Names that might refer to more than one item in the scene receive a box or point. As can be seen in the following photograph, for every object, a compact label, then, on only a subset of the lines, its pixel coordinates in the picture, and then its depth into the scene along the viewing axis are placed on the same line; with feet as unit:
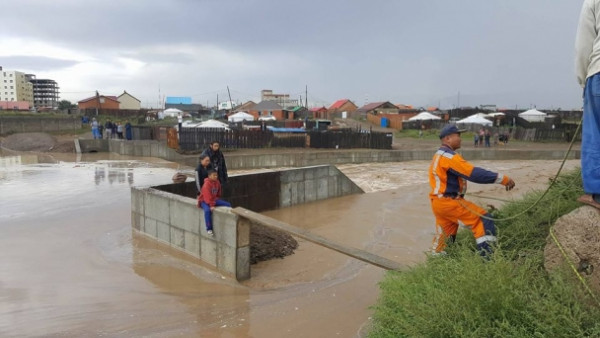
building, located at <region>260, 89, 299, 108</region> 306.96
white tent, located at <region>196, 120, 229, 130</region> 96.84
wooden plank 16.38
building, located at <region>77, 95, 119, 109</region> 202.28
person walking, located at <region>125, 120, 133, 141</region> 90.12
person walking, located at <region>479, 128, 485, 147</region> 103.16
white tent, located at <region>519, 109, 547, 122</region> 171.32
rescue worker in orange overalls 13.80
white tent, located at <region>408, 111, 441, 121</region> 149.18
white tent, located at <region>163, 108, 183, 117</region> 188.07
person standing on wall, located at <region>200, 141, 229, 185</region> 28.73
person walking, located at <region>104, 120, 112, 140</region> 97.40
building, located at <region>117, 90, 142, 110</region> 244.63
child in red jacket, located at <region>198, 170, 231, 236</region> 23.62
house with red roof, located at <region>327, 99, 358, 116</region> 254.27
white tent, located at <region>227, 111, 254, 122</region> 147.64
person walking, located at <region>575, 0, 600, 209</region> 10.53
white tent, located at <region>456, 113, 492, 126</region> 123.13
